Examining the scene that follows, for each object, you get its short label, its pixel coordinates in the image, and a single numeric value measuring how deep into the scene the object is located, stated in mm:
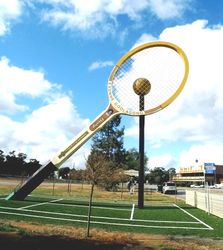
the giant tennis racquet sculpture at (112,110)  12539
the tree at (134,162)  41597
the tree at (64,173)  53509
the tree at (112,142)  32017
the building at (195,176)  72683
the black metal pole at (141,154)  13395
